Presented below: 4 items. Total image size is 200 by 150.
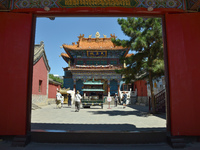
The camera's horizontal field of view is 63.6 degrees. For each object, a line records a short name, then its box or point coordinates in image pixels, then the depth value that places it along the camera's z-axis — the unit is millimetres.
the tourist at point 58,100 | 13852
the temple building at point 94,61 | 24906
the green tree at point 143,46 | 8938
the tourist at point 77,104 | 11425
